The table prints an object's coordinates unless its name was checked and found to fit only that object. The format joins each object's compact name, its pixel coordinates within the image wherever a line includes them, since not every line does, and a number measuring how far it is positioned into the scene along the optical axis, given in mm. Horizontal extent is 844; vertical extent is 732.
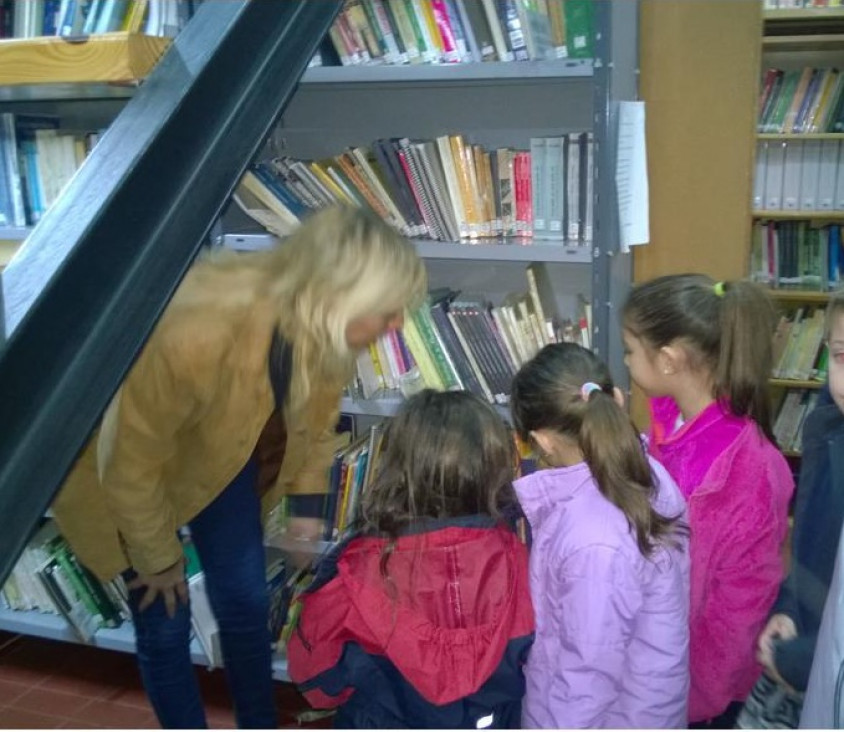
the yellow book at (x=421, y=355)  1963
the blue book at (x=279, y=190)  1984
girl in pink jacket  1335
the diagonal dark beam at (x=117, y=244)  474
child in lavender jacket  1173
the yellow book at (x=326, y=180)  1957
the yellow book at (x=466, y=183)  1877
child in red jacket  1253
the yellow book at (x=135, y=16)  2012
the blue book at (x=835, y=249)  3150
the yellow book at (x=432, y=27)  1790
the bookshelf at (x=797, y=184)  3023
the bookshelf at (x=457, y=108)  1563
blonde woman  1144
